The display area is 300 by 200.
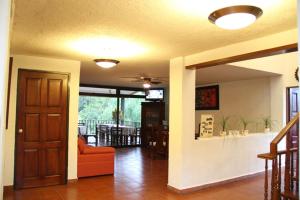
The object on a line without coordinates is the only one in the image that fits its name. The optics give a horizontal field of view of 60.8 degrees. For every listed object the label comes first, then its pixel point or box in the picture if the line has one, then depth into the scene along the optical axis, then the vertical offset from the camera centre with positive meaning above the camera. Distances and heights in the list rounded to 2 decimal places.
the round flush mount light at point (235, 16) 2.04 +0.81
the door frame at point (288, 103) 6.38 +0.29
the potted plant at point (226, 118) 7.73 -0.12
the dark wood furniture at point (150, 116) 9.56 -0.10
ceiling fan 6.73 +0.98
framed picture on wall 8.32 +0.56
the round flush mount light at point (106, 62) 3.88 +0.78
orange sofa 5.15 -0.98
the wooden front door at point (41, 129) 4.43 -0.30
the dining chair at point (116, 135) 9.56 -0.82
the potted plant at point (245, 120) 7.19 -0.17
